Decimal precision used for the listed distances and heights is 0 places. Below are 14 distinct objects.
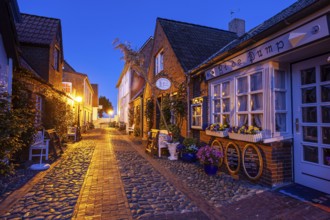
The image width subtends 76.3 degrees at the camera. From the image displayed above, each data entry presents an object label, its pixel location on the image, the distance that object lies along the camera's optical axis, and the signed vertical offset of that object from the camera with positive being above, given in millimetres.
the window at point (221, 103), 5523 +511
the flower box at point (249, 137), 4098 -313
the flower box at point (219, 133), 5225 -301
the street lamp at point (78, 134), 11923 -793
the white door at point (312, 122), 3557 +7
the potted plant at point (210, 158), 4992 -868
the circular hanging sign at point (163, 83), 7698 +1393
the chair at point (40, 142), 6488 -718
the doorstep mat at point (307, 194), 3242 -1222
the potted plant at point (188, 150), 6547 -900
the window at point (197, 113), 6652 +289
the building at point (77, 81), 21344 +4111
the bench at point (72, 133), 11463 -695
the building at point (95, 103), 36906 +3058
